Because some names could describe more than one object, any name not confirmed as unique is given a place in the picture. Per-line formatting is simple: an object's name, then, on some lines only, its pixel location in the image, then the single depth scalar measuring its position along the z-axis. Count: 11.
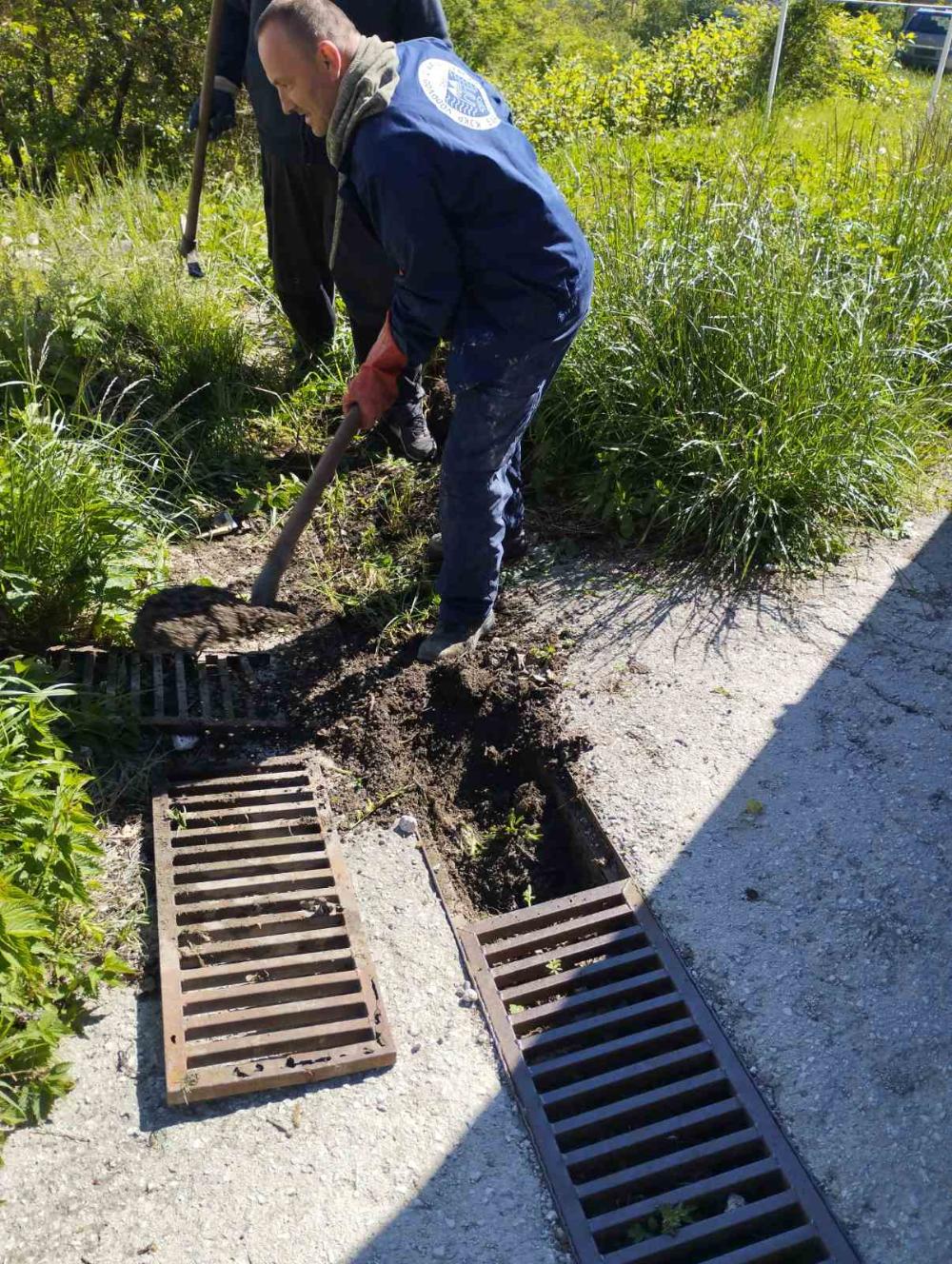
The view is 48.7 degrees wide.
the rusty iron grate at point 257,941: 2.46
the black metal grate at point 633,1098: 2.15
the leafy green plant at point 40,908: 2.33
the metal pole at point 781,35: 7.96
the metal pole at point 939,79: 5.91
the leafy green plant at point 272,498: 4.48
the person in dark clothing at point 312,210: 4.18
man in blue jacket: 2.80
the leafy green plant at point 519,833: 3.20
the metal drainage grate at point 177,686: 3.38
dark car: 19.05
